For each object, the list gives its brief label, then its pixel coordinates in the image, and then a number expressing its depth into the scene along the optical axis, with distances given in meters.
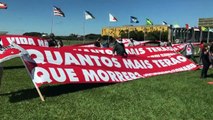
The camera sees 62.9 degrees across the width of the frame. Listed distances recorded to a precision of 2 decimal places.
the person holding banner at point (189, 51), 11.08
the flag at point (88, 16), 21.56
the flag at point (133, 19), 27.87
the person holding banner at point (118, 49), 8.86
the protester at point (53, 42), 13.49
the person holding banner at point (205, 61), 7.83
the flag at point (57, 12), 18.67
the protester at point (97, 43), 12.28
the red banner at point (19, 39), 10.49
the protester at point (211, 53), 8.21
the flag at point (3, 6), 9.93
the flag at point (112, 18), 24.48
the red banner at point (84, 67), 5.28
